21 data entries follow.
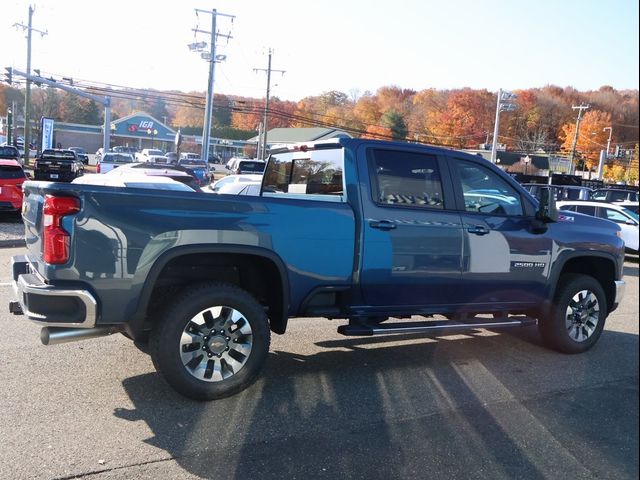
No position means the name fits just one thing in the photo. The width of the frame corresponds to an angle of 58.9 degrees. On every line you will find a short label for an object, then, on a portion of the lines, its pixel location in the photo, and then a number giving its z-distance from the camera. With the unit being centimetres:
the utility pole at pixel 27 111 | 3756
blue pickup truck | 374
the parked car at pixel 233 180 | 1588
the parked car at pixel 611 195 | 2157
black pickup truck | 2370
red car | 1366
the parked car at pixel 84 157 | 5143
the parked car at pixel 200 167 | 2674
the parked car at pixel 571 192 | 2097
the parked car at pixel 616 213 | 1459
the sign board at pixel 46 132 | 4225
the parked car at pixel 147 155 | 3701
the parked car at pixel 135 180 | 953
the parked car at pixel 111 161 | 3243
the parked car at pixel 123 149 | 5998
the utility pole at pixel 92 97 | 2936
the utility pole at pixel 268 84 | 4925
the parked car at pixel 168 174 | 1380
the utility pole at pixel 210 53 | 3853
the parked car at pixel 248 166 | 3083
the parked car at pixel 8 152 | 2653
